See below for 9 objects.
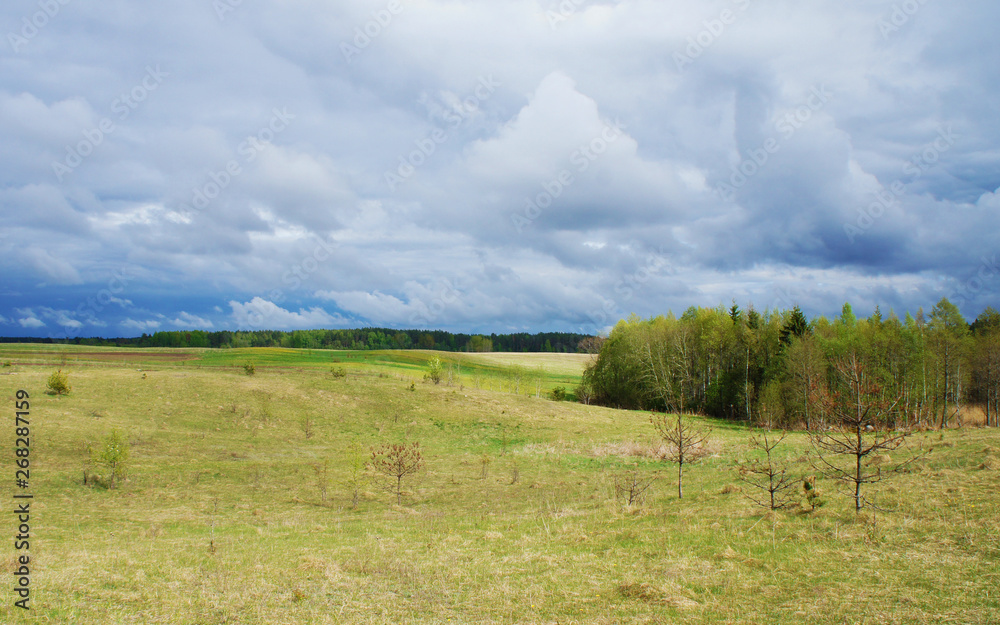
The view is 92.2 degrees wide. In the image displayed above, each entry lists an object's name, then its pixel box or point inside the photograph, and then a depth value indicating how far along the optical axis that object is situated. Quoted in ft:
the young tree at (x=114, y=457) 85.97
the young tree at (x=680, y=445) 73.18
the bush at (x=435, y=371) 250.37
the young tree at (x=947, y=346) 173.78
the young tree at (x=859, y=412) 49.14
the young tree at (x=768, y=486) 57.46
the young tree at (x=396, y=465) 91.56
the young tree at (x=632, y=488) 70.91
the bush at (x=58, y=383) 136.15
